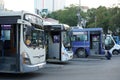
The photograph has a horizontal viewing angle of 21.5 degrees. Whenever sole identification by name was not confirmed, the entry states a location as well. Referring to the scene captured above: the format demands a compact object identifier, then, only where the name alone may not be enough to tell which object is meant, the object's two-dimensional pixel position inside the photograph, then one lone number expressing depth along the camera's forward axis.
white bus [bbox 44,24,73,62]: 20.77
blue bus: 27.75
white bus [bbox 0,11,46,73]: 13.52
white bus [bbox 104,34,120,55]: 32.53
